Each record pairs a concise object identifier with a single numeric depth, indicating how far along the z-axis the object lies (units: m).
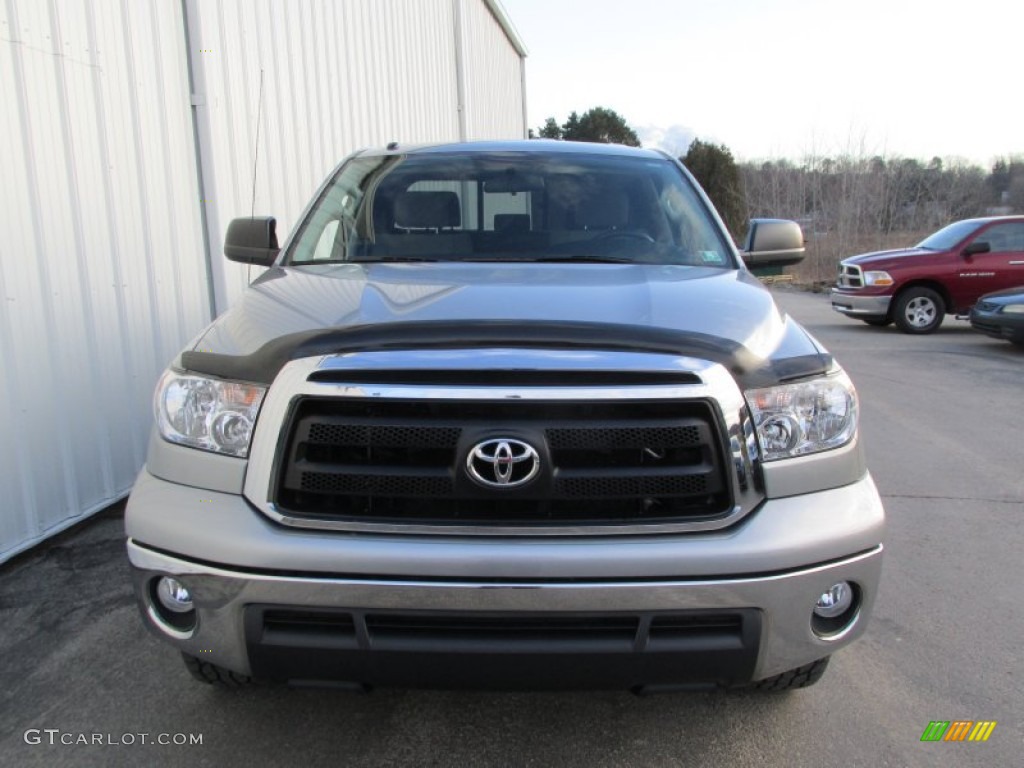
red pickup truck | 11.77
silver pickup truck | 1.85
